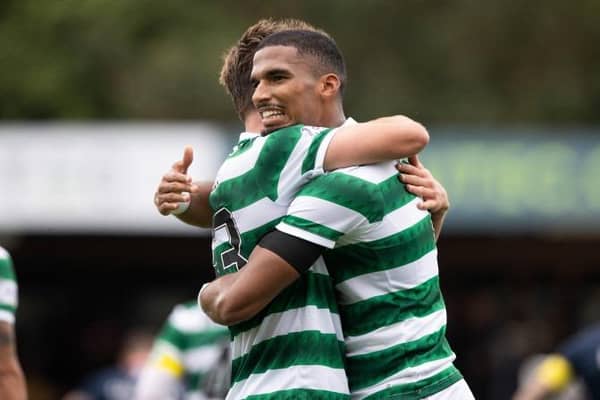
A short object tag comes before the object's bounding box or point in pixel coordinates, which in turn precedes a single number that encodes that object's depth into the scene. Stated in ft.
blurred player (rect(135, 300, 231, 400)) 56.54
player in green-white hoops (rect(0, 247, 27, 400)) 41.57
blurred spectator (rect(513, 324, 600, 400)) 54.45
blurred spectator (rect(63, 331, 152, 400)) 82.99
